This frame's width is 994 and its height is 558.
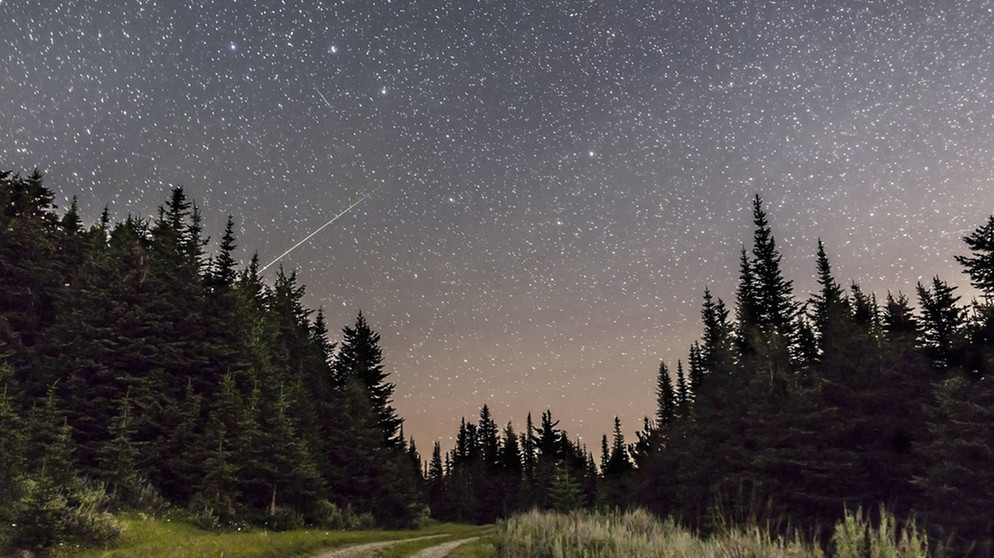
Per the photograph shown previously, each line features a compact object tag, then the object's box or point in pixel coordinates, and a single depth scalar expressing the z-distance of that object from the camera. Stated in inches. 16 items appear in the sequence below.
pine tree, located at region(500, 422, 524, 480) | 3969.7
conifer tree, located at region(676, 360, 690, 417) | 2554.6
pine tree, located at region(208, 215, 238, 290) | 1797.5
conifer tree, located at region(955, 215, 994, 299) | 1126.4
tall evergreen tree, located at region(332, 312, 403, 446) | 2405.3
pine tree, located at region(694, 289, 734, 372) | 1921.8
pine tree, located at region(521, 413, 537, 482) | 4552.2
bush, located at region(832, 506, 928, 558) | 250.2
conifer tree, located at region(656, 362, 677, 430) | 3312.0
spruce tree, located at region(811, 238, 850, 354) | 1514.5
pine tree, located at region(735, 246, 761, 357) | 2022.6
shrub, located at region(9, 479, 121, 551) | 576.1
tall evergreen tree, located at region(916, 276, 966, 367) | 1301.7
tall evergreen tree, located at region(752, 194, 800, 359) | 2025.1
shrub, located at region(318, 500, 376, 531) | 1303.5
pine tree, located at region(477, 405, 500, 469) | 4114.2
